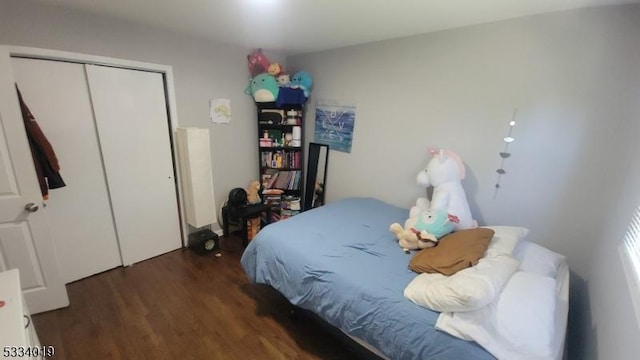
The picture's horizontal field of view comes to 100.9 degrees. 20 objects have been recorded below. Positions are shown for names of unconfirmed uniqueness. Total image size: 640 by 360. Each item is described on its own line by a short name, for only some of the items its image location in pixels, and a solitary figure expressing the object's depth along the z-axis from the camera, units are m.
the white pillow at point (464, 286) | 1.18
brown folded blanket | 1.51
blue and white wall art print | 3.01
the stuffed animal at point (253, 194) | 3.29
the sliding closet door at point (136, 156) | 2.31
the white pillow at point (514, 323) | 1.08
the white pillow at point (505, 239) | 1.61
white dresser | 0.89
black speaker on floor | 2.88
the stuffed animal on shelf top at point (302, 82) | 3.17
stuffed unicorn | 2.03
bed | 1.26
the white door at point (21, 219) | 1.70
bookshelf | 3.28
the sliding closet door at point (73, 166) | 2.00
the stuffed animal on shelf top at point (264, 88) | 3.07
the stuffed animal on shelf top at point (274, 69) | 3.11
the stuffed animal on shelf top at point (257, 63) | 3.04
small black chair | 3.07
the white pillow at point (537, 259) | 1.57
